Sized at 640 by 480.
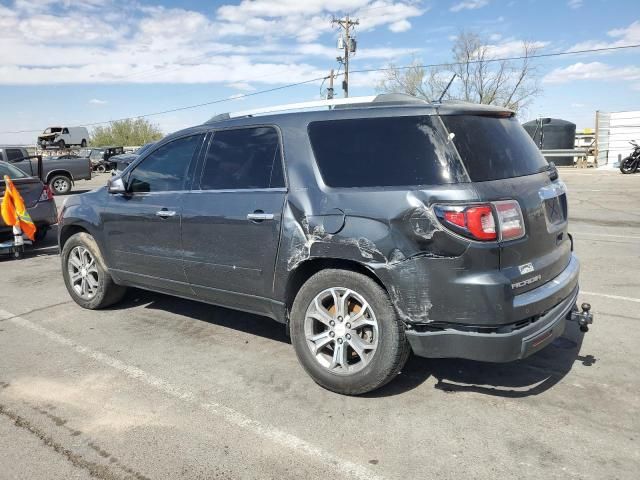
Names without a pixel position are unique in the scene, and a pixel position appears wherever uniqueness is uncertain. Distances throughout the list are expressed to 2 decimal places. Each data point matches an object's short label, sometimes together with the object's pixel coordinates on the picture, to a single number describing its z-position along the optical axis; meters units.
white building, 27.89
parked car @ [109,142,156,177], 16.55
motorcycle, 23.00
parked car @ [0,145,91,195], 19.38
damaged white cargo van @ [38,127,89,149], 46.00
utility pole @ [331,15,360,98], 39.81
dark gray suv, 3.05
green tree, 69.75
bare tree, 44.91
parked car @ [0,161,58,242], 8.80
